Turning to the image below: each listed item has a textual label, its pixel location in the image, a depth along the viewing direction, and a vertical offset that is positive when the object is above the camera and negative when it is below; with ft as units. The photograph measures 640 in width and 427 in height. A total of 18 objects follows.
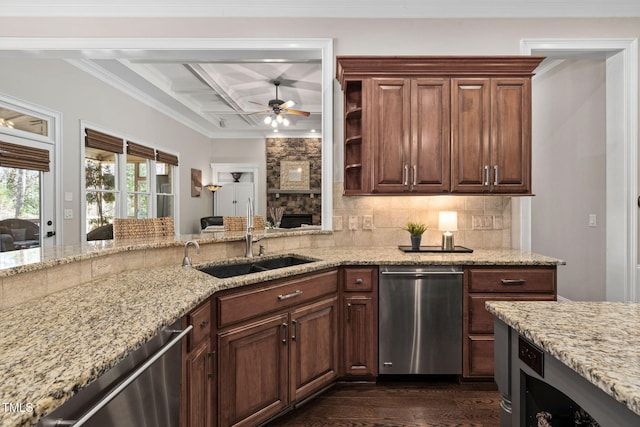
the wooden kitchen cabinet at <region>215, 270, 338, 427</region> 5.74 -2.46
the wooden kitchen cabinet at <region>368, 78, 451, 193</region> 9.30 +2.04
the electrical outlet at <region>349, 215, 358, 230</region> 10.46 -0.32
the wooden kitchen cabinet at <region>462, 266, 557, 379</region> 8.21 -1.88
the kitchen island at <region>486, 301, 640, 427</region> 2.38 -1.13
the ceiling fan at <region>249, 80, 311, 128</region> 18.33 +5.48
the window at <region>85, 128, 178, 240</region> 15.35 +1.50
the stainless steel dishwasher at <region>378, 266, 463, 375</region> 8.18 -2.35
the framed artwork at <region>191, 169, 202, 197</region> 25.25 +2.11
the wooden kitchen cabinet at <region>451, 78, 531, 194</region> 9.27 +2.19
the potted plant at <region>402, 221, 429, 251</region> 9.48 -0.61
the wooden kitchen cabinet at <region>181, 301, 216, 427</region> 4.70 -2.30
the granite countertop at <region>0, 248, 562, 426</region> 2.35 -1.15
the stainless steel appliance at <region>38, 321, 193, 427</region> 2.65 -1.63
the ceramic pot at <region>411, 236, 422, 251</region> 9.48 -0.82
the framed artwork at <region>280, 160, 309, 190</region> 28.66 +3.02
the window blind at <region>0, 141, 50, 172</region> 11.51 +1.85
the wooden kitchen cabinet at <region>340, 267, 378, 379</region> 8.14 -2.52
